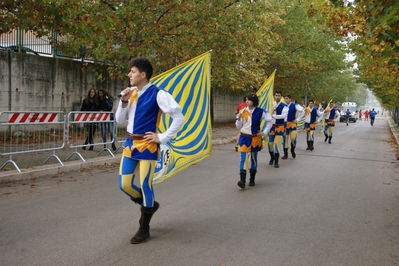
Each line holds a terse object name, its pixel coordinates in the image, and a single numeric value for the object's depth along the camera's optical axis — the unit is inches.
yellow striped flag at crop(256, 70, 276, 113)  404.2
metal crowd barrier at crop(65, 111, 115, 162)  452.8
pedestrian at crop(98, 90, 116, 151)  533.8
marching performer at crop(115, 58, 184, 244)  199.6
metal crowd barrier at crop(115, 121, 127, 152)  576.2
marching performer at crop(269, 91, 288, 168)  471.5
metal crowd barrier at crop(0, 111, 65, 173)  406.3
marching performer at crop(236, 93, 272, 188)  343.6
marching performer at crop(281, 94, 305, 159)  529.0
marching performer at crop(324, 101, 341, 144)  841.7
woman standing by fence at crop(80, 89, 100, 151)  532.4
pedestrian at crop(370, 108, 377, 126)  2076.0
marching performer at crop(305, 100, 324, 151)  679.1
